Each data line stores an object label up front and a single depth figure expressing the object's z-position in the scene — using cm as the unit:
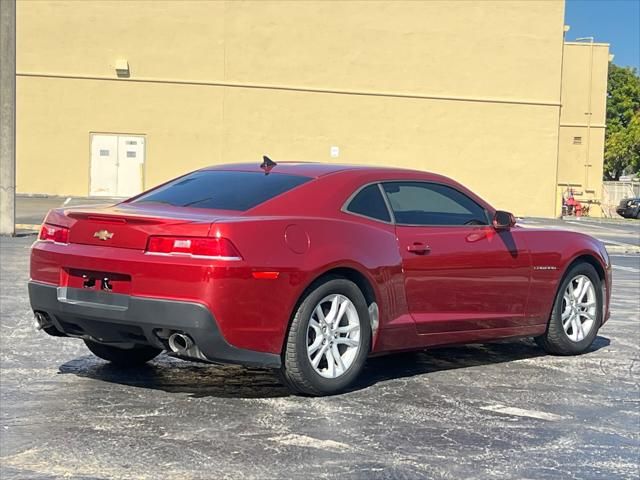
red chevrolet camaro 508
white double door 3416
